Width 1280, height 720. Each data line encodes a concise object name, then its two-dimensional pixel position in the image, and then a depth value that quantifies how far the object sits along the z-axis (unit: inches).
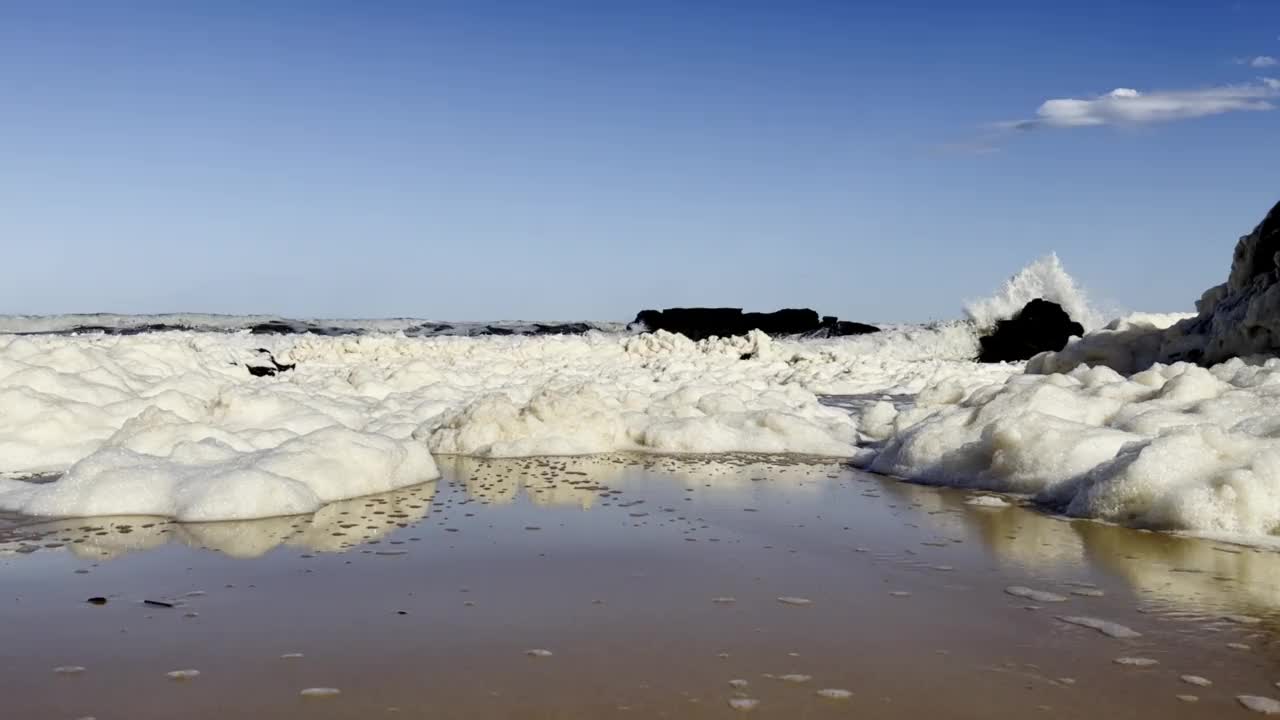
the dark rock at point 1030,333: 741.3
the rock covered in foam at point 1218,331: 296.4
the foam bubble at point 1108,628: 104.7
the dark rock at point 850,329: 921.5
